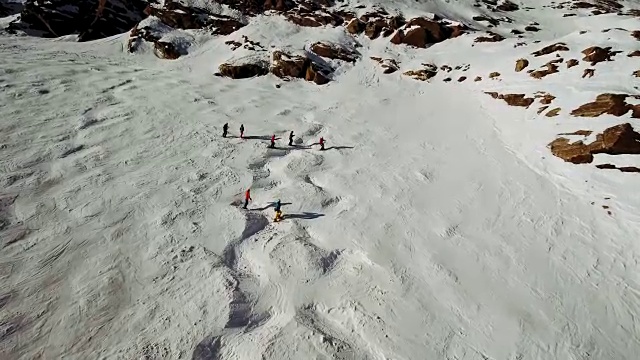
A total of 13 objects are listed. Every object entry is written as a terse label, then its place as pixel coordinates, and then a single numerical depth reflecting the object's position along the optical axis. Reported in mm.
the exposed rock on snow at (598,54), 27016
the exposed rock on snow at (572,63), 27864
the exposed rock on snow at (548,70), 28516
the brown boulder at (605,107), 20884
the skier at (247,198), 17156
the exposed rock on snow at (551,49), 30661
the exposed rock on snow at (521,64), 30750
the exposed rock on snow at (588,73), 25922
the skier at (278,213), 16205
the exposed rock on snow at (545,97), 25062
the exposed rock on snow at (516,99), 26109
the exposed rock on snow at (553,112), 23484
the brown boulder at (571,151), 19562
